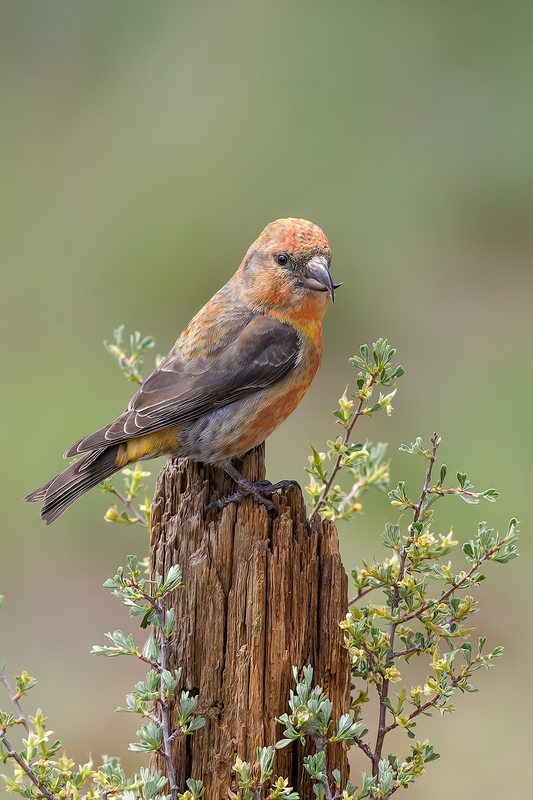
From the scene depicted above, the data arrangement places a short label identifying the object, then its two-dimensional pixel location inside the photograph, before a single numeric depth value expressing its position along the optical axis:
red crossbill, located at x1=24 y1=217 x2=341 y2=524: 8.20
